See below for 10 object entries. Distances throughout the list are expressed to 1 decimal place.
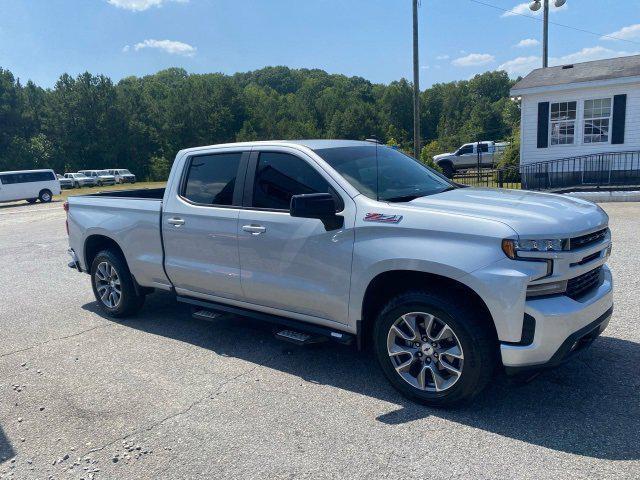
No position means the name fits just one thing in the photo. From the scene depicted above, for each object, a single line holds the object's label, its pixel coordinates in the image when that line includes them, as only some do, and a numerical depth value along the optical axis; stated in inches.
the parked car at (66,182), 1990.9
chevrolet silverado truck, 133.3
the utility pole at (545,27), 939.3
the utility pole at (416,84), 777.6
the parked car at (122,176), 2272.4
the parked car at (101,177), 2171.5
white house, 642.2
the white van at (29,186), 1161.4
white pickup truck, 1298.0
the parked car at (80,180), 2064.6
